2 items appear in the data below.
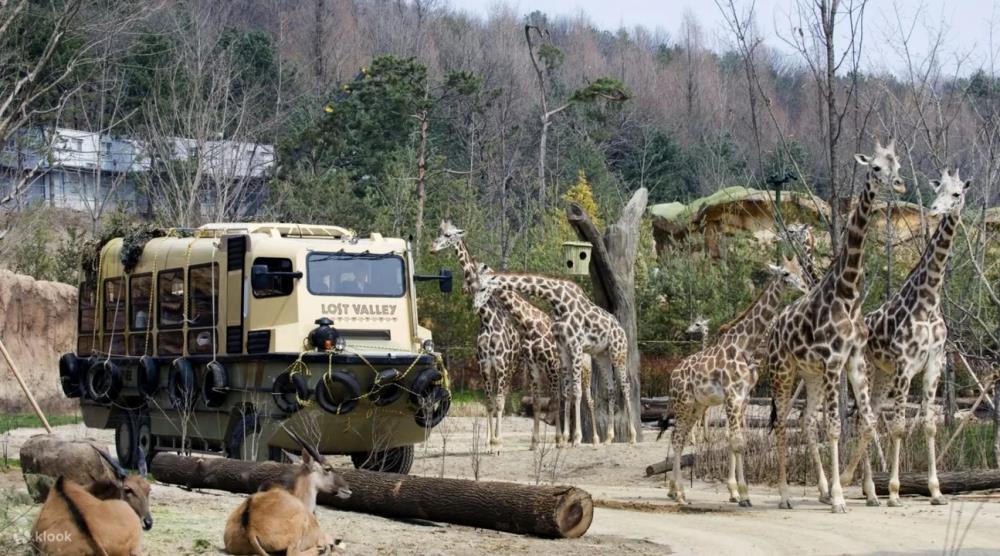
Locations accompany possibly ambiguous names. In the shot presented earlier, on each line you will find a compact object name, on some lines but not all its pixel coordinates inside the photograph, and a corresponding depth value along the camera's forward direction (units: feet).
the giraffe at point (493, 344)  74.90
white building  123.85
